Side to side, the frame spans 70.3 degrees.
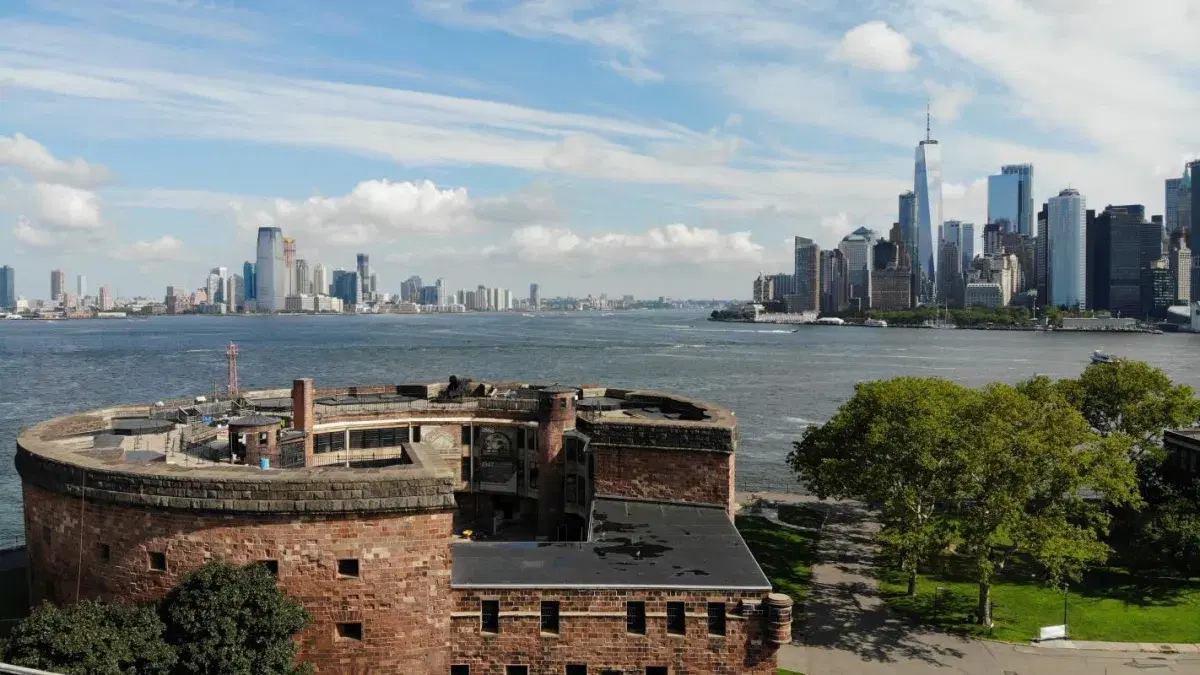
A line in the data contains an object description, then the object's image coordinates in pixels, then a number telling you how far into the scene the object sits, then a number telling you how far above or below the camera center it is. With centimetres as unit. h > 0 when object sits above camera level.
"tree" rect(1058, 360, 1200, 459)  5647 -579
